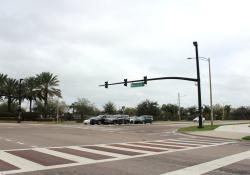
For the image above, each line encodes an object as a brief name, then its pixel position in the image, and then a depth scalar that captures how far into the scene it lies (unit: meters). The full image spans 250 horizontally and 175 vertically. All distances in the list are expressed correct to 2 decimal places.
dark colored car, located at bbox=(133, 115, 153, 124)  38.35
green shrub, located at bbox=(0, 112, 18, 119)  48.34
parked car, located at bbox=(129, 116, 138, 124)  38.68
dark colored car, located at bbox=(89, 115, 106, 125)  34.30
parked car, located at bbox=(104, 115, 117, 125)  34.42
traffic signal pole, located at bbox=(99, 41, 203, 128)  22.63
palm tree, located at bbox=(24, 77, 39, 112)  47.41
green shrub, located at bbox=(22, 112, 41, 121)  49.49
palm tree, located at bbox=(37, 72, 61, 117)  47.08
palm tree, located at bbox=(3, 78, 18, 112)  47.21
